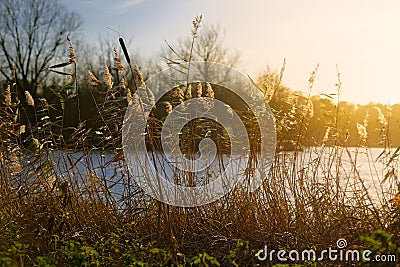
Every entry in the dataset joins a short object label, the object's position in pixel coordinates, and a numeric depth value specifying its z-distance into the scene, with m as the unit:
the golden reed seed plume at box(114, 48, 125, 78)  3.47
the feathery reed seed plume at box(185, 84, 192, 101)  3.73
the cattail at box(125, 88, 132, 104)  3.56
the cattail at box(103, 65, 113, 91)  3.55
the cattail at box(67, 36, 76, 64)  3.67
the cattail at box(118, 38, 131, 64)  3.17
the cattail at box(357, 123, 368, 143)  3.83
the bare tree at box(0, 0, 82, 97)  19.39
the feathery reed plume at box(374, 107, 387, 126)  3.85
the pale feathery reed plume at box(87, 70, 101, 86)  3.63
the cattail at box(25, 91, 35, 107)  3.73
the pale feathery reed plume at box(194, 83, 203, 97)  3.69
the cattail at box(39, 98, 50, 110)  3.93
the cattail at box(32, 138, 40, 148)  3.88
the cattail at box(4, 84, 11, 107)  3.82
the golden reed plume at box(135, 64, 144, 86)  3.47
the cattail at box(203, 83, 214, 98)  3.62
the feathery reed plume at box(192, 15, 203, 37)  3.54
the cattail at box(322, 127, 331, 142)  3.97
